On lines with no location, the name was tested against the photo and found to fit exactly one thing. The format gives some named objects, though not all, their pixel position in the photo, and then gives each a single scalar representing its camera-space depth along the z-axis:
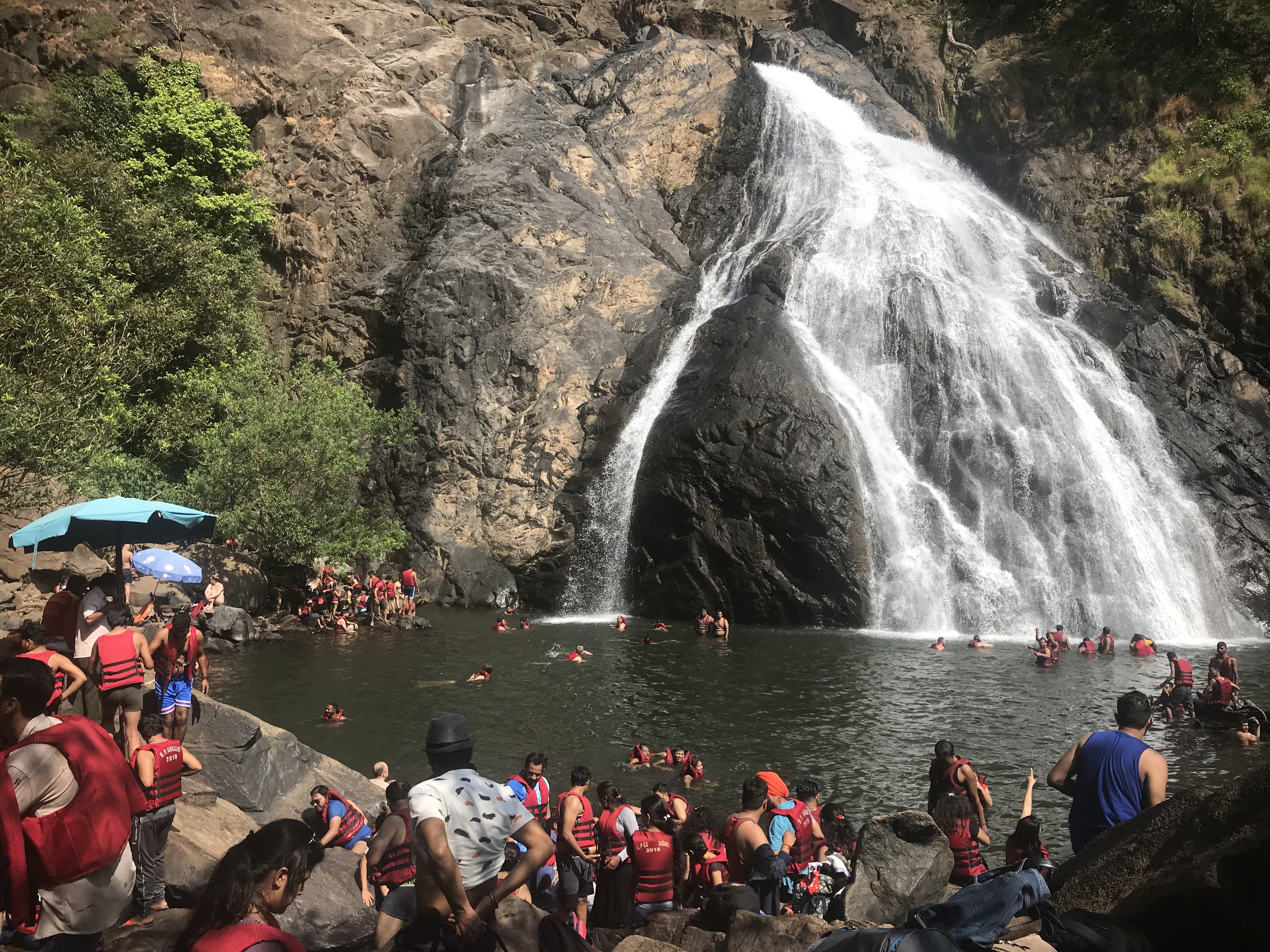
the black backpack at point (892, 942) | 3.45
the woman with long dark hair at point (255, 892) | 3.19
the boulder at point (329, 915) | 6.85
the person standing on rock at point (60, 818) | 4.01
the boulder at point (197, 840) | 7.31
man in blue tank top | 5.92
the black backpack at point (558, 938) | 4.11
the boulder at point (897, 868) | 7.54
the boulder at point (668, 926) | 7.16
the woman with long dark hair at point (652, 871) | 7.64
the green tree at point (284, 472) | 28.64
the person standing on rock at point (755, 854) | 7.68
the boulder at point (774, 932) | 5.71
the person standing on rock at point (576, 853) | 8.10
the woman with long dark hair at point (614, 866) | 8.11
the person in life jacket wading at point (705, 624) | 25.33
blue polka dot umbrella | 17.67
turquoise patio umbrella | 13.09
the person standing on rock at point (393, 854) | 7.21
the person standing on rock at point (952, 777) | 9.22
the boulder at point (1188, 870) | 3.77
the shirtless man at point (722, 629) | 24.77
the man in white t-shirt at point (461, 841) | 4.06
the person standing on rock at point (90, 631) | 9.20
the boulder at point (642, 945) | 5.58
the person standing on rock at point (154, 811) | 6.93
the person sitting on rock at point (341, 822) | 9.16
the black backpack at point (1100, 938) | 3.63
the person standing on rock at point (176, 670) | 9.55
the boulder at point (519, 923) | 4.33
